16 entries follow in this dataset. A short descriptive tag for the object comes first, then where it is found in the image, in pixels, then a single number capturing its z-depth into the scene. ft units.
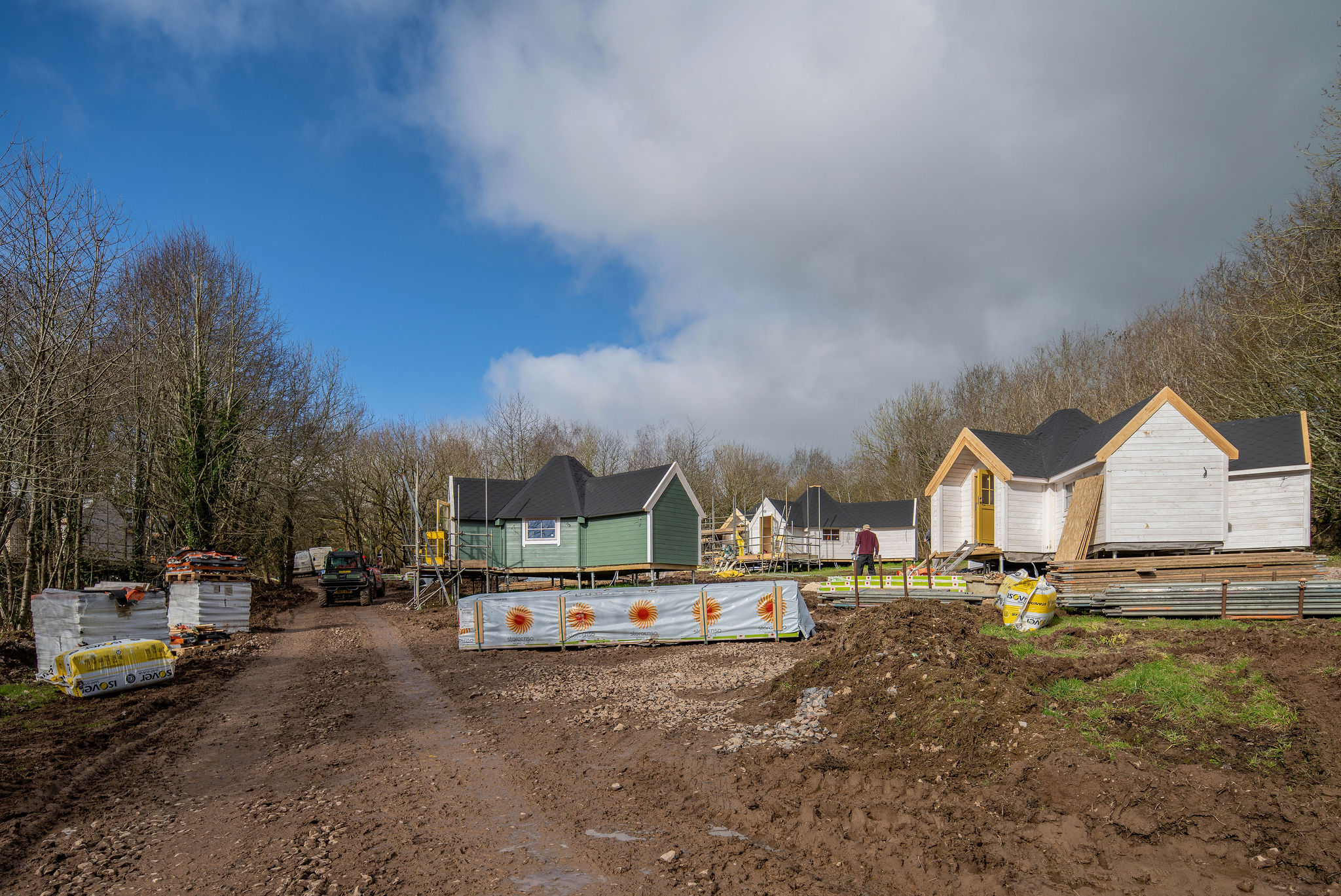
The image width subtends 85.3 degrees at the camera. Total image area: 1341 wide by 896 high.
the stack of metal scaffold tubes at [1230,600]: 40.22
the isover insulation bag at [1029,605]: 43.60
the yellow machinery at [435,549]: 94.94
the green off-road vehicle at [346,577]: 100.89
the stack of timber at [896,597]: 60.18
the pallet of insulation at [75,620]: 40.47
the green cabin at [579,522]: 88.38
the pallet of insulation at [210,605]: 60.95
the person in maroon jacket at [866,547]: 67.51
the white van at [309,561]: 219.20
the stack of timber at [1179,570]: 47.01
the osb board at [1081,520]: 64.85
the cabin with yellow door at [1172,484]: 63.31
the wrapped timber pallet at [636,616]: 51.37
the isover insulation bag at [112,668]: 35.86
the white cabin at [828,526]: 142.20
